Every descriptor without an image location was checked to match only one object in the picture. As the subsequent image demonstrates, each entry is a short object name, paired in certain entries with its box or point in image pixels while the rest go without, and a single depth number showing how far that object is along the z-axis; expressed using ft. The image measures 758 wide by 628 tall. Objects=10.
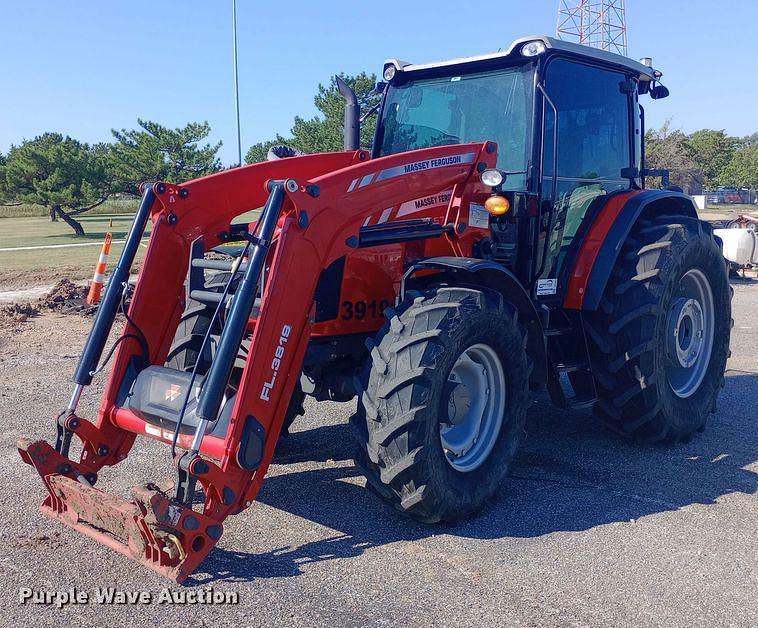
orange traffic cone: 32.50
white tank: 49.85
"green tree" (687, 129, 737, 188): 190.08
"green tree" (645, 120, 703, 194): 130.93
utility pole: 88.87
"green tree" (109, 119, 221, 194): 107.34
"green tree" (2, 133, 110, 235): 101.19
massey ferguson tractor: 11.85
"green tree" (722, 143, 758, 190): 188.55
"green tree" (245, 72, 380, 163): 101.09
